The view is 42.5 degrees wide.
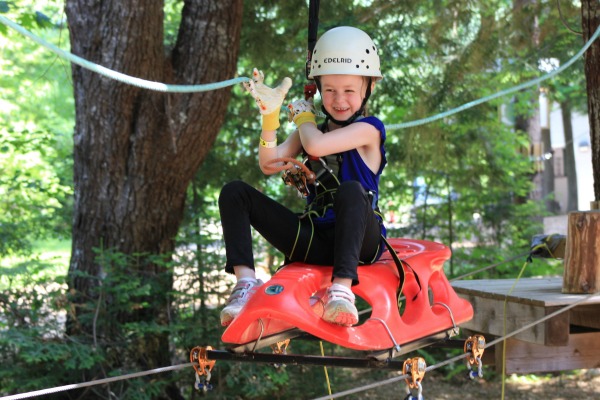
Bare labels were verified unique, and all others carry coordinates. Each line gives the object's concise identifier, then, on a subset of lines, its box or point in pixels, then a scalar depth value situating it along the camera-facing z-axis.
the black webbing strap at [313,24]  3.45
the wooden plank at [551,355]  4.63
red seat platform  2.85
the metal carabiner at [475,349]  3.33
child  3.00
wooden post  4.30
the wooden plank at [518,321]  4.17
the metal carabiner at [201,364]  3.10
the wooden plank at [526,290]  4.12
